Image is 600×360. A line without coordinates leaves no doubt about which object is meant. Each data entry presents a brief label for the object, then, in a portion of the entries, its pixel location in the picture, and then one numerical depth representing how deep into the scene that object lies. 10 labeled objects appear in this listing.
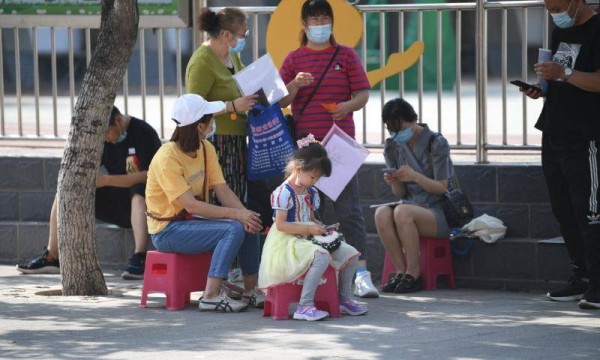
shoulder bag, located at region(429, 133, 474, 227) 19.27
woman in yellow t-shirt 17.42
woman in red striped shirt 18.98
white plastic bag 19.80
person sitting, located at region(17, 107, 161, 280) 21.11
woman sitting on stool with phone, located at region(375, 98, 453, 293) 19.27
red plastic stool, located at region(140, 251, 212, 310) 17.72
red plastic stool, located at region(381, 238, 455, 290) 19.55
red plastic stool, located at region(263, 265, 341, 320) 16.87
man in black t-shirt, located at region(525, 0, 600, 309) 17.44
